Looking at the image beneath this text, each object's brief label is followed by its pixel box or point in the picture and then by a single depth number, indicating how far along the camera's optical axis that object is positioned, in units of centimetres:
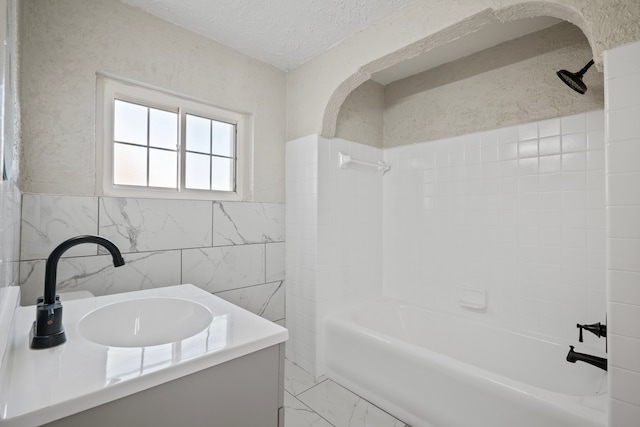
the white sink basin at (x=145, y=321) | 114
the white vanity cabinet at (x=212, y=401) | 67
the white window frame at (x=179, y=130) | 169
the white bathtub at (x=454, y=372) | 132
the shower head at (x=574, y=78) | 152
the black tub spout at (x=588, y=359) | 139
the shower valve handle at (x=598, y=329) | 152
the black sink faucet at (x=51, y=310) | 81
